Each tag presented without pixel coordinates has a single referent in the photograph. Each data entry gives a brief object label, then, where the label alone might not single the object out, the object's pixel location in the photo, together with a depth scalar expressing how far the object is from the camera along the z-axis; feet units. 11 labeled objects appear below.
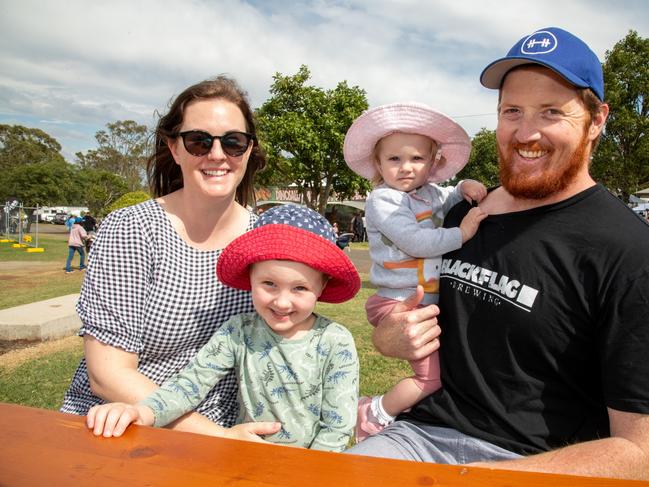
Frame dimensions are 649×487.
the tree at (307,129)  91.61
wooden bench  3.24
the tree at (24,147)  217.56
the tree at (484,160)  160.04
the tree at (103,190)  156.66
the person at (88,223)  68.80
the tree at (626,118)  62.18
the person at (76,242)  50.01
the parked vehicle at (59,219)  177.47
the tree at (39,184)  193.47
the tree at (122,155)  208.33
